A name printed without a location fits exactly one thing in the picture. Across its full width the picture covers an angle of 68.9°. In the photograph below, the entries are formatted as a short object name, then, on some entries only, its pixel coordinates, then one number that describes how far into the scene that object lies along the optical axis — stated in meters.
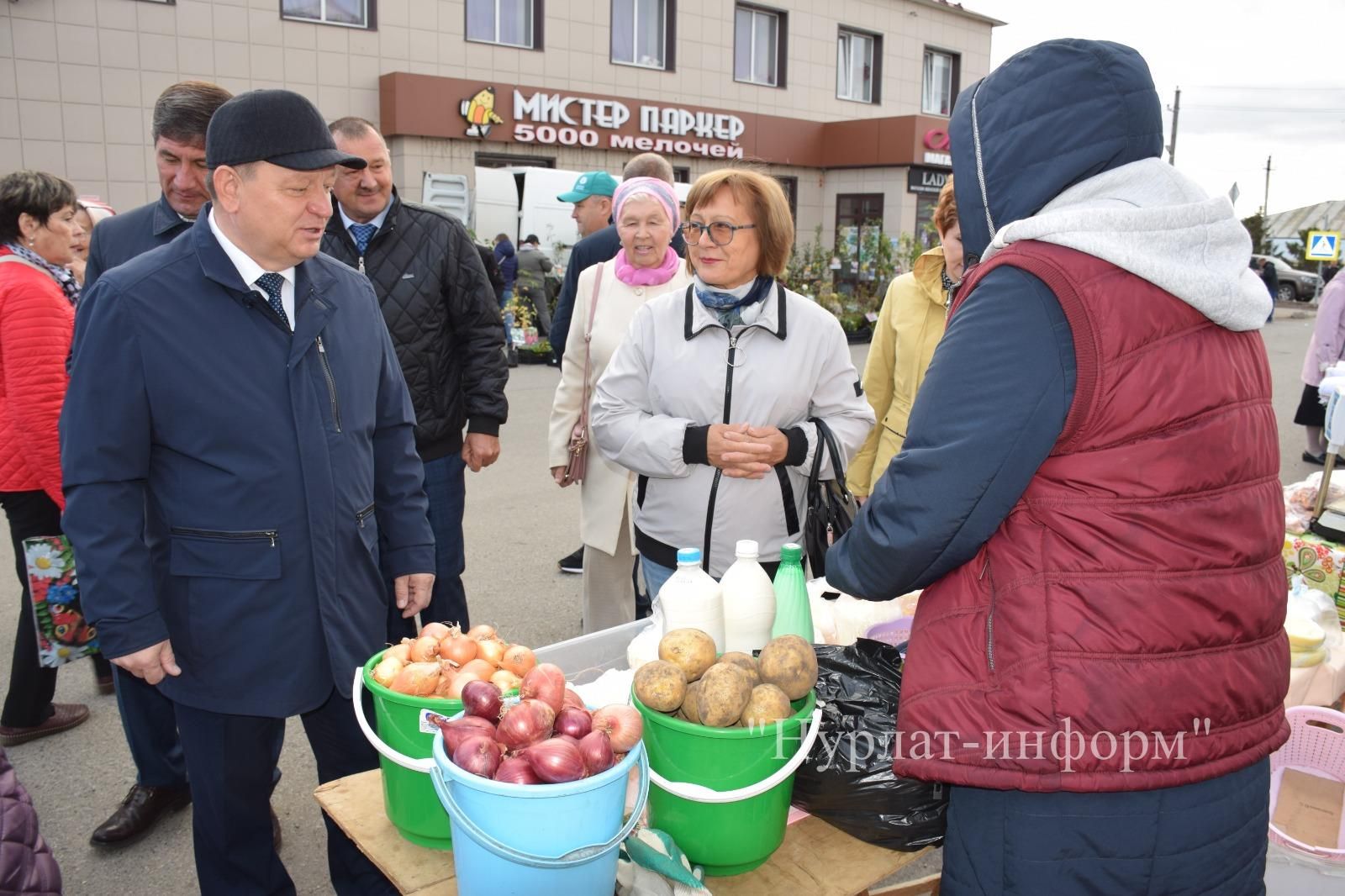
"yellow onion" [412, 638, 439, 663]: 1.98
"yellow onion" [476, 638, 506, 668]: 1.99
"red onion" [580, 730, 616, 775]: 1.55
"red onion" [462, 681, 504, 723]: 1.67
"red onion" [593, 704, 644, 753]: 1.64
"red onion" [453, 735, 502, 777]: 1.53
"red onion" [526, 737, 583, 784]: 1.50
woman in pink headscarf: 4.12
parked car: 32.66
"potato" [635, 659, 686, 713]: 1.77
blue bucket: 1.49
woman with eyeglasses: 2.96
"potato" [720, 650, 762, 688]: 1.86
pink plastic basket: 2.74
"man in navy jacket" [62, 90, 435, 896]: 2.17
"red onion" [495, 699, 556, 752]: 1.59
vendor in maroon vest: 1.53
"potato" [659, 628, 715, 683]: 1.88
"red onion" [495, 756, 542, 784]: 1.51
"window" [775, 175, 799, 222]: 22.53
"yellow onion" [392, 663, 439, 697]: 1.87
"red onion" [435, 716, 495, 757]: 1.59
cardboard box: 2.72
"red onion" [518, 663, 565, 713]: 1.73
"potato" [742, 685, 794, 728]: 1.75
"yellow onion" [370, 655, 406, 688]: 1.93
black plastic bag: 1.89
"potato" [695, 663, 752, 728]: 1.73
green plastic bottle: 2.28
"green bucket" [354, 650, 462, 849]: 1.81
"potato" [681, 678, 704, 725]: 1.77
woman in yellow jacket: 3.75
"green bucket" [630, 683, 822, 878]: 1.72
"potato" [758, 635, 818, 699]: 1.84
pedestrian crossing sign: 26.94
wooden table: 1.83
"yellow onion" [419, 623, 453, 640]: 2.03
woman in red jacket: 3.47
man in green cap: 6.05
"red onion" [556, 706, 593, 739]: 1.62
